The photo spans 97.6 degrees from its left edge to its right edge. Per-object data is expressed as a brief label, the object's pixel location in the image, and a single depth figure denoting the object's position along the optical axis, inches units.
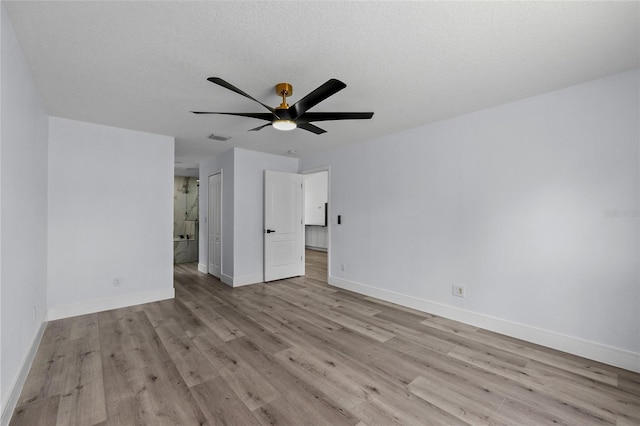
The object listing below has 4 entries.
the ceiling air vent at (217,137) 167.8
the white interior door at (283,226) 211.6
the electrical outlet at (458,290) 134.0
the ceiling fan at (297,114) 85.4
